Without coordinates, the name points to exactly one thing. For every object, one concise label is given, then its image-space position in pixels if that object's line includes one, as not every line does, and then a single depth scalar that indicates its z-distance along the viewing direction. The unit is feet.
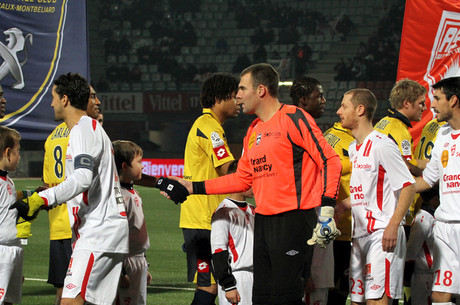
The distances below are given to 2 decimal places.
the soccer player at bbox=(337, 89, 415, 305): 32.30
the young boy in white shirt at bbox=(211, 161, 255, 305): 33.53
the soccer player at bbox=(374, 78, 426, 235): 38.40
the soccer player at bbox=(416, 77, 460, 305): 34.22
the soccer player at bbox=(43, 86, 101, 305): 38.52
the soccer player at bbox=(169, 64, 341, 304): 28.17
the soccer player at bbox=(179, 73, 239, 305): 37.11
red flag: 49.37
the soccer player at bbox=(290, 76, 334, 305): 35.70
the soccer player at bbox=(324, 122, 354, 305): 38.06
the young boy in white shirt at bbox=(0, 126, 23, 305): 33.96
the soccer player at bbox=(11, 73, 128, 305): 29.02
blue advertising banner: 41.75
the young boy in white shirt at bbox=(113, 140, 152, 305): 35.37
